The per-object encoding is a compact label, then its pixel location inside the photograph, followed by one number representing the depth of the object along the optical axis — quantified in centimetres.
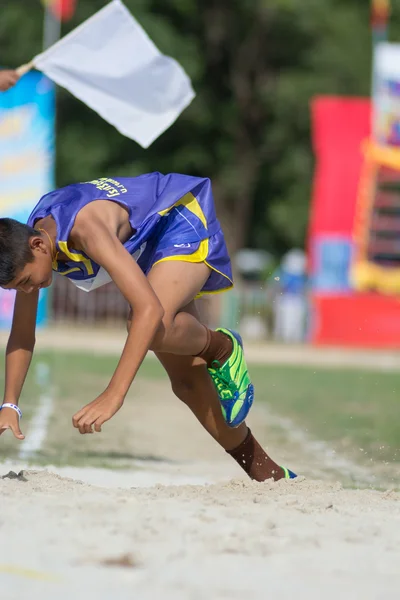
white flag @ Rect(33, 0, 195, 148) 1505
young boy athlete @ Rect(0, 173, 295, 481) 855
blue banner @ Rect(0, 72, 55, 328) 4337
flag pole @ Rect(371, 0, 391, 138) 5522
